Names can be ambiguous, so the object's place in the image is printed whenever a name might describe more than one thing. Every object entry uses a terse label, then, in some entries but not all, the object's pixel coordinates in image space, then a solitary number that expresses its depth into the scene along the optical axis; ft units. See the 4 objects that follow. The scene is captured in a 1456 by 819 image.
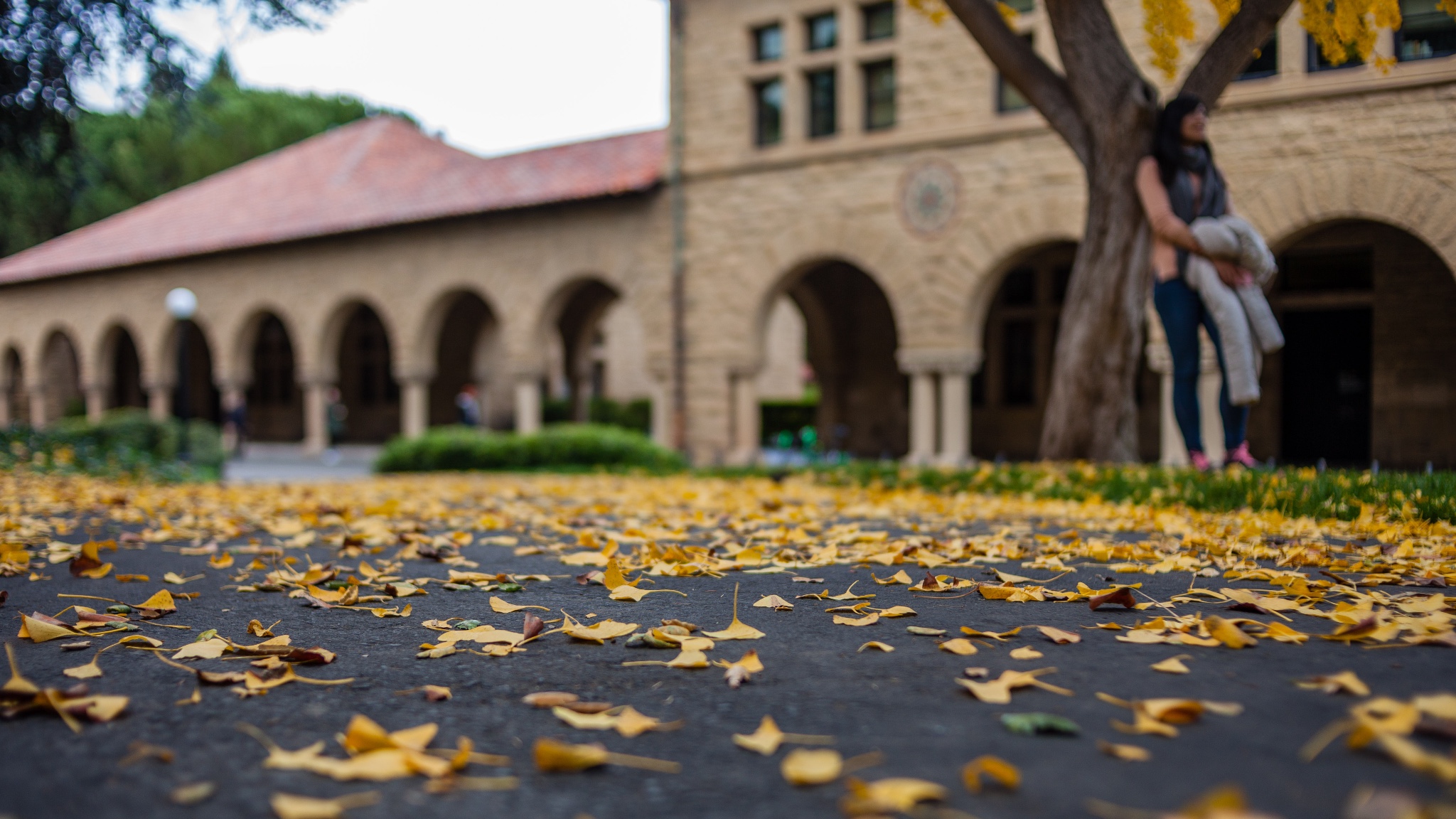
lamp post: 52.70
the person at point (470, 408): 73.67
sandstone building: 38.65
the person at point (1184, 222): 23.40
